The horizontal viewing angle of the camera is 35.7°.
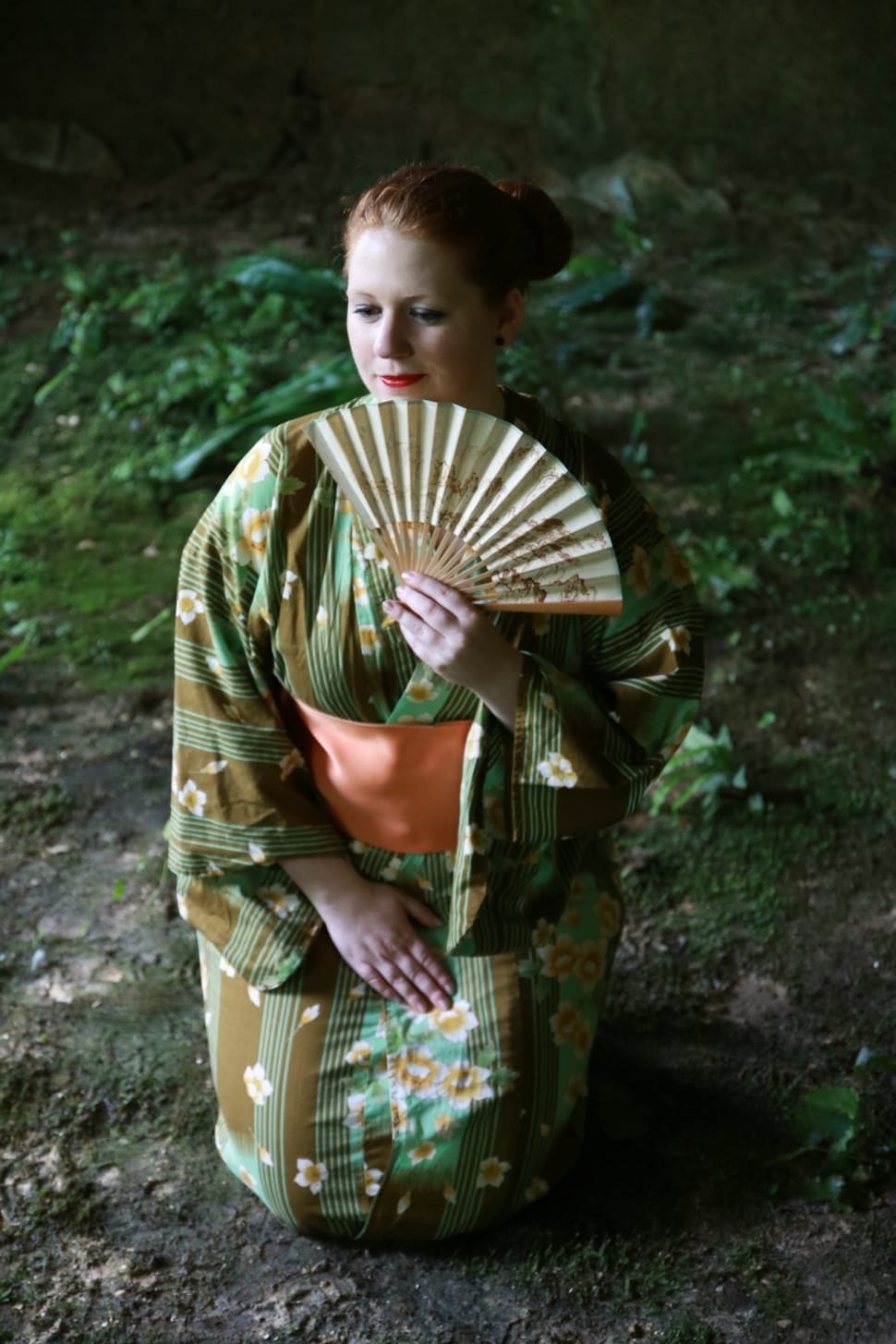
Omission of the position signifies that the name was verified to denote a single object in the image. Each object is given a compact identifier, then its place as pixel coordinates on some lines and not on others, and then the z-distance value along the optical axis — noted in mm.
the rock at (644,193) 6594
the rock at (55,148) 6664
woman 1924
